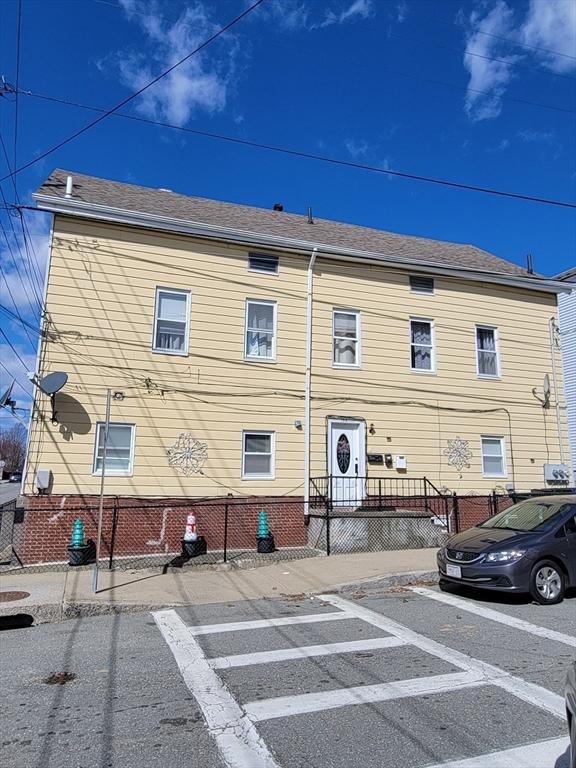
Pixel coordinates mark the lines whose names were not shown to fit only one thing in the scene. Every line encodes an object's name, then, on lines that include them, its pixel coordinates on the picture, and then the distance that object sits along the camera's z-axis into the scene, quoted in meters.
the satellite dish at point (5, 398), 12.21
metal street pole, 8.54
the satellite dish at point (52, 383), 11.23
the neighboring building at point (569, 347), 16.98
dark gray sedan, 7.51
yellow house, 12.25
